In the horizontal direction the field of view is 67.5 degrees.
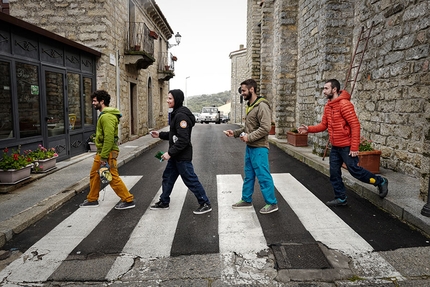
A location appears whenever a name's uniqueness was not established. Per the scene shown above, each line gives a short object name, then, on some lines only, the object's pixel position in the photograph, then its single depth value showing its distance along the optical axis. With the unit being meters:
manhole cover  2.91
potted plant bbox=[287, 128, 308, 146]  10.41
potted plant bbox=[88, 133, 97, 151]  9.67
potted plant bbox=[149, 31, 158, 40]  14.09
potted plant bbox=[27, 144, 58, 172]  6.40
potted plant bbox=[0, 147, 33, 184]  5.35
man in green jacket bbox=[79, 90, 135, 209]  4.42
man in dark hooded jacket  4.21
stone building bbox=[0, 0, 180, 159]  8.24
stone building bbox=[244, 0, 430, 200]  5.67
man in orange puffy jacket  4.33
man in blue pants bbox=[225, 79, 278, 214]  4.19
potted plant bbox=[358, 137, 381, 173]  6.03
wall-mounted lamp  21.19
